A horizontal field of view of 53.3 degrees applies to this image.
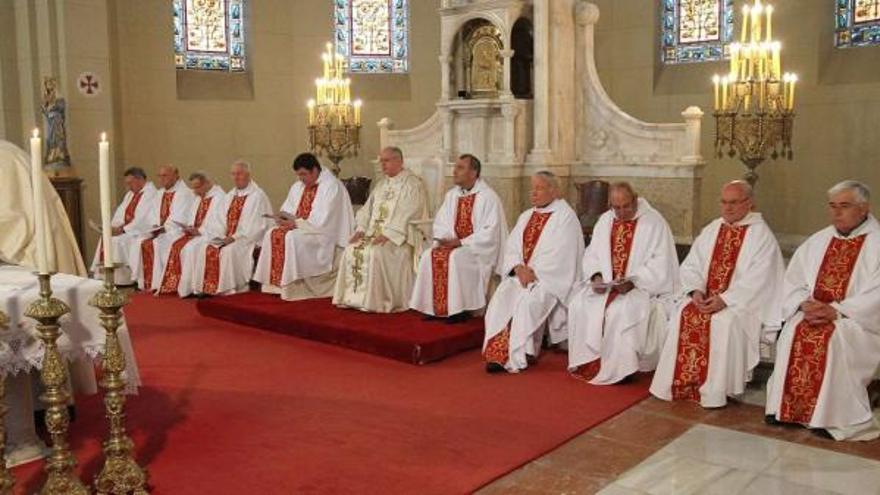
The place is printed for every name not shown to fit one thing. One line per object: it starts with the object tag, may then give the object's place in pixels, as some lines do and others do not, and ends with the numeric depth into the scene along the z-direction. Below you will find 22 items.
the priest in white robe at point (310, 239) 9.02
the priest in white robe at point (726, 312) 5.65
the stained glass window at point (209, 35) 13.48
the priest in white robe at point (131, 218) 10.72
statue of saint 11.48
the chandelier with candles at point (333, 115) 11.55
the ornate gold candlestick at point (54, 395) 3.36
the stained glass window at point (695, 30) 11.86
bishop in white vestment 8.12
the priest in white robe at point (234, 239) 9.70
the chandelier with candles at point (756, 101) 8.53
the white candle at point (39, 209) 3.27
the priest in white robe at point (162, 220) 10.41
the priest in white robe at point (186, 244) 9.88
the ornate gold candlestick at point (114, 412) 3.49
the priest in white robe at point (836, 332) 5.04
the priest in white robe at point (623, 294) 6.22
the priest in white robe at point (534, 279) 6.62
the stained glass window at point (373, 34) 14.40
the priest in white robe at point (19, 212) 4.43
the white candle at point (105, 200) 3.39
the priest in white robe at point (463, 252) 7.54
